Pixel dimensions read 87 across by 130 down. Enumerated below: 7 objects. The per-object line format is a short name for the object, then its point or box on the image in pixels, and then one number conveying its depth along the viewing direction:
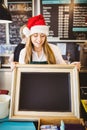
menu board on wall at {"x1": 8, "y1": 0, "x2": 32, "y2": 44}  3.33
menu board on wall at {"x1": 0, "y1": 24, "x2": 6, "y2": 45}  3.43
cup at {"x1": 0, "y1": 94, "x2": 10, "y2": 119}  1.15
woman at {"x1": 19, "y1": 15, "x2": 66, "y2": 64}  1.59
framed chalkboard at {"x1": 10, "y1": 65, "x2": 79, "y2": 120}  1.14
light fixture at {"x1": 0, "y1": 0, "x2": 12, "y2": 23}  1.68
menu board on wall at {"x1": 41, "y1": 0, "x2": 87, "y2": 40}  3.28
